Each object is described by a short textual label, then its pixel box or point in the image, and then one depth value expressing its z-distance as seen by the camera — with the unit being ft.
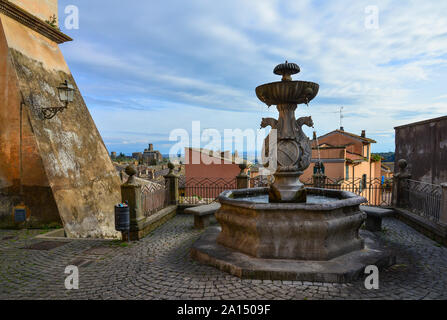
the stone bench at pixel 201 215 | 26.18
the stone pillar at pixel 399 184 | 29.40
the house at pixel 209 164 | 76.02
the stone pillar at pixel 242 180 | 34.30
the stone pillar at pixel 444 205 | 20.30
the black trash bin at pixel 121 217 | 21.01
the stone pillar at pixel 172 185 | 33.65
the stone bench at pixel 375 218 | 23.89
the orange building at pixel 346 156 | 67.46
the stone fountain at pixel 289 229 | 14.61
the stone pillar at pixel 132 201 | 22.47
